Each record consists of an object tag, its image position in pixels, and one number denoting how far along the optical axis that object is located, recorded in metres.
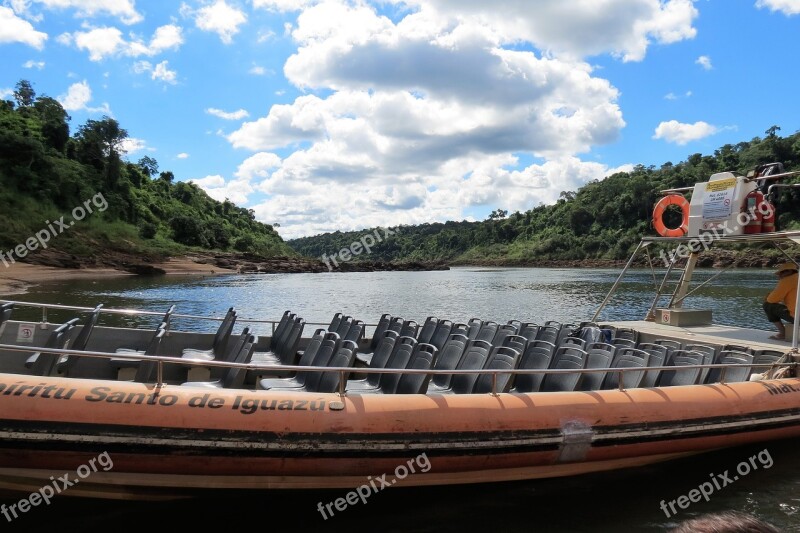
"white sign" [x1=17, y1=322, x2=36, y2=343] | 6.62
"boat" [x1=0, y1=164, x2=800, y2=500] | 4.55
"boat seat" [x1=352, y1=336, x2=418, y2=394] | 6.00
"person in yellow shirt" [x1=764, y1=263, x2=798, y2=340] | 8.32
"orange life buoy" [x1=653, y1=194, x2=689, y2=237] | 9.57
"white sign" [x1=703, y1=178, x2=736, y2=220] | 8.55
